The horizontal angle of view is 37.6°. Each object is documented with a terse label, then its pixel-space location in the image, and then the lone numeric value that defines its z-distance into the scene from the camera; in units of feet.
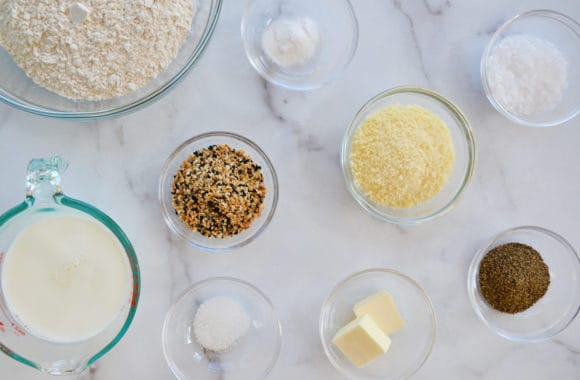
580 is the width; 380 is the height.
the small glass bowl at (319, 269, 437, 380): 2.18
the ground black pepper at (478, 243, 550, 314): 2.14
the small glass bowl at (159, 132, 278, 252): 2.13
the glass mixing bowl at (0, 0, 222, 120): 2.02
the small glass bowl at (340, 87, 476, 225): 2.13
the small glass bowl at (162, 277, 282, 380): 2.17
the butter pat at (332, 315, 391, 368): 2.06
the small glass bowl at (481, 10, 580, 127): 2.19
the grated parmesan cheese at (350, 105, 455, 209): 2.04
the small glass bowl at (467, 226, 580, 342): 2.20
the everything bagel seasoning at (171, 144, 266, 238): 2.07
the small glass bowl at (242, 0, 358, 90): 2.16
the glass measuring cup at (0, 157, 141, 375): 1.97
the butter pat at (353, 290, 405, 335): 2.12
